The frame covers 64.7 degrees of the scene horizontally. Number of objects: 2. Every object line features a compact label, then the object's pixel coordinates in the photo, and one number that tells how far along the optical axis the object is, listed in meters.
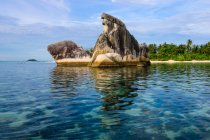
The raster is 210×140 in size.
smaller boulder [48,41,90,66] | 38.22
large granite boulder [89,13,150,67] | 29.20
